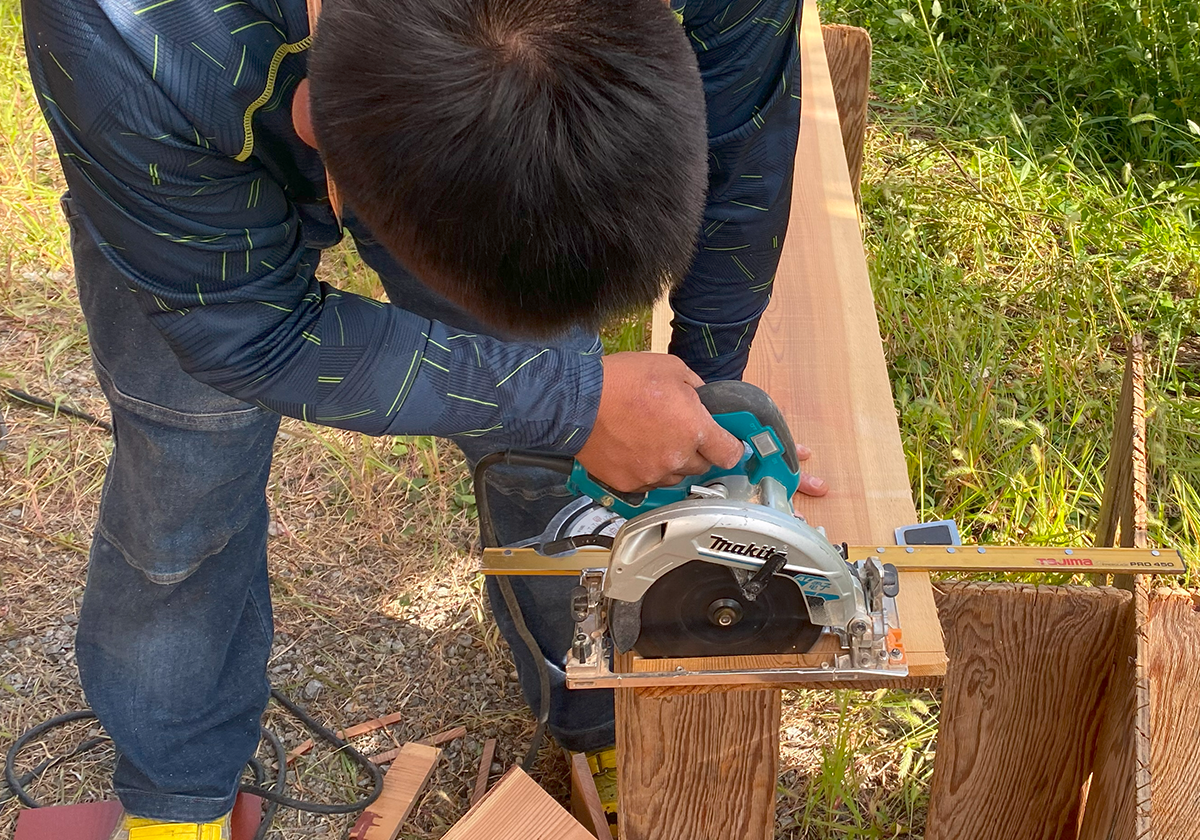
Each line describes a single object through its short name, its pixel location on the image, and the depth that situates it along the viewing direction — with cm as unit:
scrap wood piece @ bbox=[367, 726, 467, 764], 255
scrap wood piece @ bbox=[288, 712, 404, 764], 255
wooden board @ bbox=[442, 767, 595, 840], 193
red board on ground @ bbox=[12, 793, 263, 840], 228
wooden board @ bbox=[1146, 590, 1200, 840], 152
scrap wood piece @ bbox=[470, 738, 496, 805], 246
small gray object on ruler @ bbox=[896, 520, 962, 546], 183
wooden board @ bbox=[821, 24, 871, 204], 314
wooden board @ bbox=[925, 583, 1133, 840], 176
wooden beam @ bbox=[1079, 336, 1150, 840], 151
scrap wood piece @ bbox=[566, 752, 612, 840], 211
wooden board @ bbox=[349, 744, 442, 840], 233
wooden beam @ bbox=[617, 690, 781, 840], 169
